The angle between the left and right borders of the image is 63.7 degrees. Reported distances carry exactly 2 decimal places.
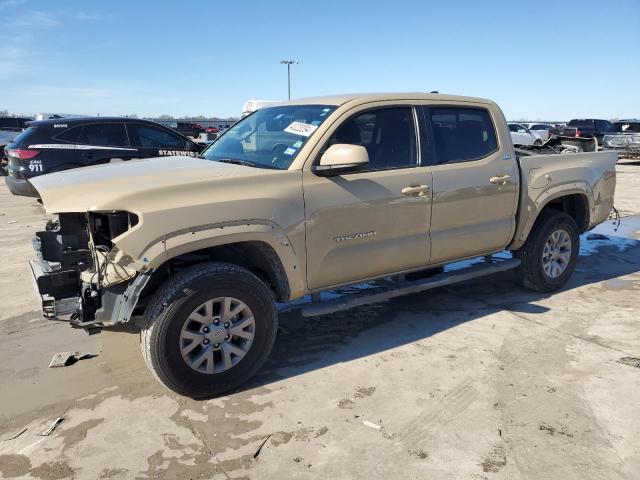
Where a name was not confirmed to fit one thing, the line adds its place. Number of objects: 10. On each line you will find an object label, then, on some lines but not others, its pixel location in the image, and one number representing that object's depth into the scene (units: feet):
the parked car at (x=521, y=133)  80.32
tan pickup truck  10.22
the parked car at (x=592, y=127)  80.64
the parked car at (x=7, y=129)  55.06
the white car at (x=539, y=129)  96.14
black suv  29.17
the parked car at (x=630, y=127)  70.79
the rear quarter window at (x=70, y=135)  29.66
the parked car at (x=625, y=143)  64.23
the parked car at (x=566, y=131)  80.53
